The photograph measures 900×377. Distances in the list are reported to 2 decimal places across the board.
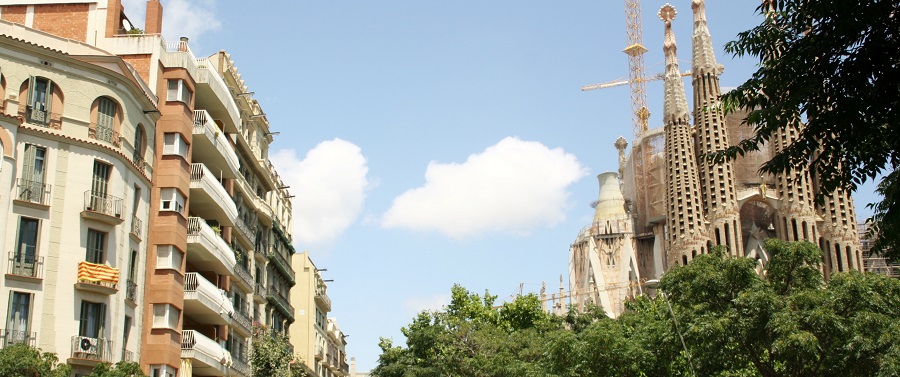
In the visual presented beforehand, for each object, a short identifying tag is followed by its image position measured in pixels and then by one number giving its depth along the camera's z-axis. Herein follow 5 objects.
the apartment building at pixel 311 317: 69.44
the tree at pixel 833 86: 14.79
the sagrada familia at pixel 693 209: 90.94
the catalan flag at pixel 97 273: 31.53
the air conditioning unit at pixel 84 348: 30.91
